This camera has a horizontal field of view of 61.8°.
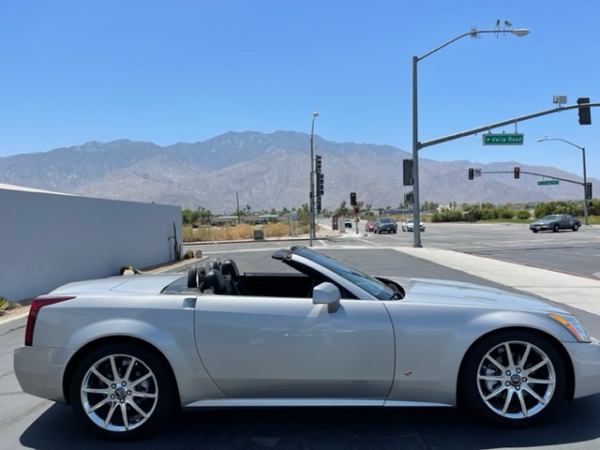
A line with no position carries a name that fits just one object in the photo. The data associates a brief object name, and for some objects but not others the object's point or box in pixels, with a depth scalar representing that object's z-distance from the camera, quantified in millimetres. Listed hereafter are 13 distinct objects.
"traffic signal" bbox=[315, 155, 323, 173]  34228
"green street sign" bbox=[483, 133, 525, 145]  27188
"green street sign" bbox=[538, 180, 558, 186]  58719
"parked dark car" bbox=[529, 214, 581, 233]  40188
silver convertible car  3643
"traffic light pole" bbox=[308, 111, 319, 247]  34875
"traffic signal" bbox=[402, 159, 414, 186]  25214
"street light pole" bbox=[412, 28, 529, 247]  24391
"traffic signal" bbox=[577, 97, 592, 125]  23178
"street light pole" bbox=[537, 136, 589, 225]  50594
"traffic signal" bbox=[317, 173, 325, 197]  34719
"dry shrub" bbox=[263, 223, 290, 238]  48156
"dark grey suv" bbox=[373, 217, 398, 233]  51469
